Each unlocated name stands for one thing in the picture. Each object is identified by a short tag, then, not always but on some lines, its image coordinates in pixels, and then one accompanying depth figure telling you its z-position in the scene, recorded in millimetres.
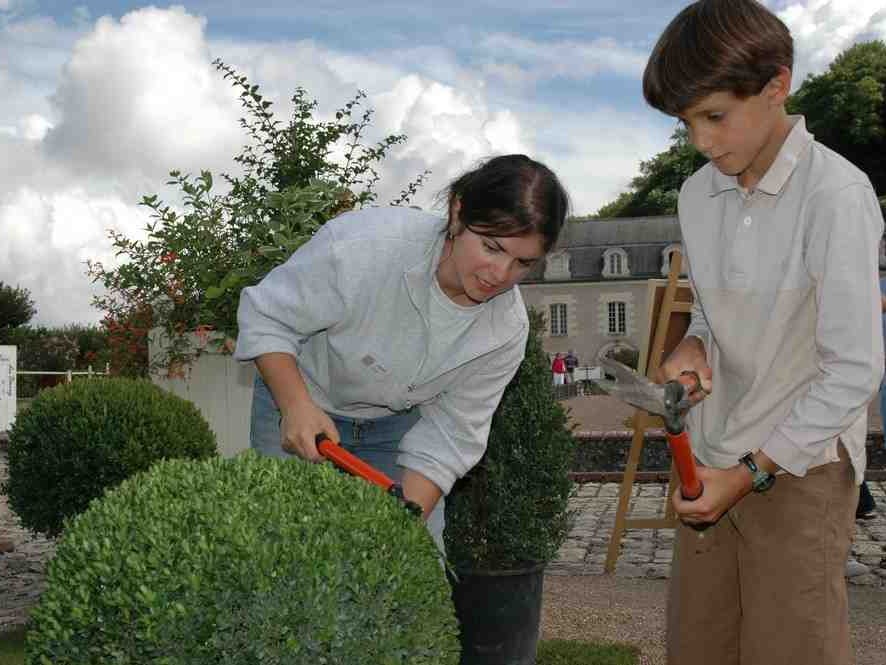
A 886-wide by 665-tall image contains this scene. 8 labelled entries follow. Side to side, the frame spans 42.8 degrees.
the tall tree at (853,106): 55344
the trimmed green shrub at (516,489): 5383
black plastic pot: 5238
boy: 2668
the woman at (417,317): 3135
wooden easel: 6809
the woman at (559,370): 45125
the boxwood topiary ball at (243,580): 2227
